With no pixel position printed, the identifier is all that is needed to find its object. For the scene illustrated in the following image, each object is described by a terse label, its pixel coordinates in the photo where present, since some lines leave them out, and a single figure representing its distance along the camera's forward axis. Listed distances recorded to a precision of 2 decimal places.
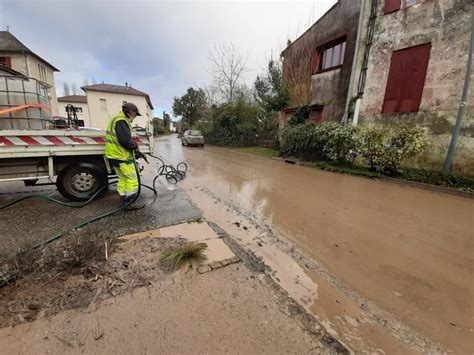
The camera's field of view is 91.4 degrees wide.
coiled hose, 3.04
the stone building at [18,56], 20.78
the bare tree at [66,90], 69.29
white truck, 4.04
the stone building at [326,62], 11.59
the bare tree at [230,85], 24.39
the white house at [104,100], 31.45
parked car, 20.17
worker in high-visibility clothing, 4.01
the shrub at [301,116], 13.40
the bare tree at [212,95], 27.62
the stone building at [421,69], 7.45
